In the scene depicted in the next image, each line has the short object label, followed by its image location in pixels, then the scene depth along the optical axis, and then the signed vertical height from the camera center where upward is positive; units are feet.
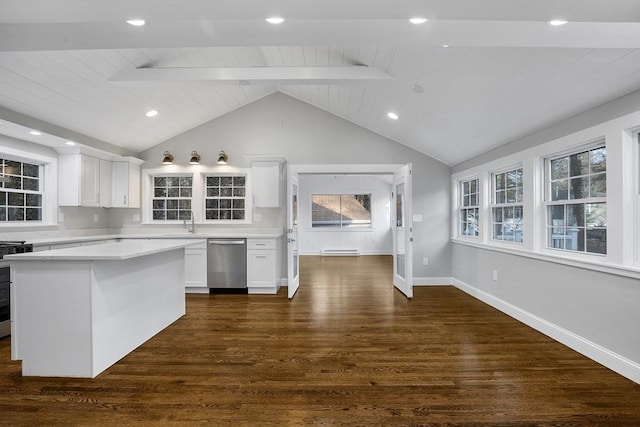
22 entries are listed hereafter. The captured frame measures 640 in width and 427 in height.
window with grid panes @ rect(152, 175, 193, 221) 18.30 +1.22
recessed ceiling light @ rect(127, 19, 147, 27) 6.40 +4.07
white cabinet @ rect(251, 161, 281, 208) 16.99 +1.90
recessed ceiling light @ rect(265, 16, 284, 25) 5.68 +3.84
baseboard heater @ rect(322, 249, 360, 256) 32.17 -3.67
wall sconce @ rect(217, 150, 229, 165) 17.34 +3.34
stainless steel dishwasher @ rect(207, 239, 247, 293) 16.02 -2.43
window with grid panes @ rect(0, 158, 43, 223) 12.75 +1.10
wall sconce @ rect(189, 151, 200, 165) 17.38 +3.36
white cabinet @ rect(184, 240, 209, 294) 16.06 -2.53
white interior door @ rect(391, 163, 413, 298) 15.24 -0.81
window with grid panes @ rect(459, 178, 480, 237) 16.11 +0.46
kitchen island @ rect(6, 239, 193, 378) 7.62 -2.33
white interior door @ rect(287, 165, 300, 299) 15.15 -0.96
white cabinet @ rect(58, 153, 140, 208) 14.62 +1.85
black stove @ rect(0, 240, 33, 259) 10.09 -0.98
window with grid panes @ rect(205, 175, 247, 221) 18.24 +1.20
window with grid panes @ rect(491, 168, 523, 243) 12.84 +0.43
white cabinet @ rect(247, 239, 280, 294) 16.05 -2.38
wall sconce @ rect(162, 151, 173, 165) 17.40 +3.37
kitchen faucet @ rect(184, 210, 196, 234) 17.75 -0.50
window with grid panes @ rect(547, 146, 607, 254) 8.93 +0.45
